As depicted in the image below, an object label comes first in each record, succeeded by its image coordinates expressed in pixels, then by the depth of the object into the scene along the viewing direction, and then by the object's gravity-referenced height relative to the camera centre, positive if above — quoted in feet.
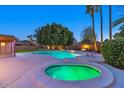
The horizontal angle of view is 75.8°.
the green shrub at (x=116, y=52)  9.62 -0.75
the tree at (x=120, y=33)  11.30 +1.98
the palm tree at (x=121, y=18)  9.89 +3.50
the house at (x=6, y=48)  15.91 -0.19
